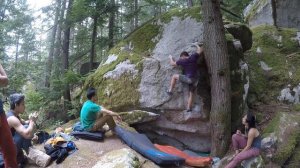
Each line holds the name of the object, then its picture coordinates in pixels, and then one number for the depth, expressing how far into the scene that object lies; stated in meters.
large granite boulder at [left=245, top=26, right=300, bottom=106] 7.38
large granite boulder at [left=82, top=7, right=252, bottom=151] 6.57
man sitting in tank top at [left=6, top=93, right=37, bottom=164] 3.54
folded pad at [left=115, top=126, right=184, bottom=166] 5.20
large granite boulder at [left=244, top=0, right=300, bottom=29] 10.71
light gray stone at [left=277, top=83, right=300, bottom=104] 7.22
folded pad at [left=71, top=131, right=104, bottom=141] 5.79
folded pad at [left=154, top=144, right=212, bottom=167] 5.57
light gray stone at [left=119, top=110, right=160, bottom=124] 6.54
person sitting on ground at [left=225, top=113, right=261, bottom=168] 5.24
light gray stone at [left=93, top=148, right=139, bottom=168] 4.46
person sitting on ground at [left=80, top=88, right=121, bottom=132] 5.77
